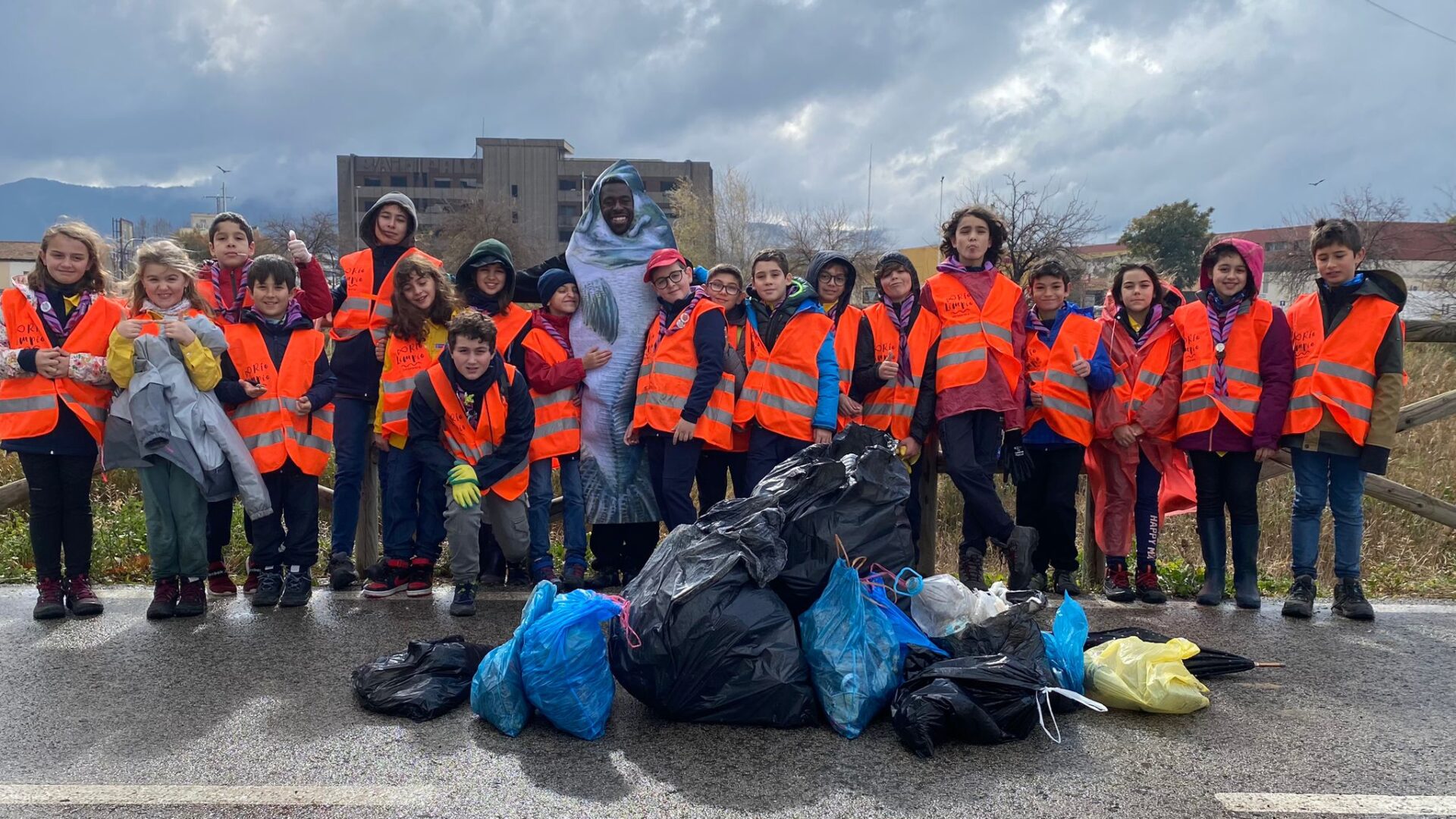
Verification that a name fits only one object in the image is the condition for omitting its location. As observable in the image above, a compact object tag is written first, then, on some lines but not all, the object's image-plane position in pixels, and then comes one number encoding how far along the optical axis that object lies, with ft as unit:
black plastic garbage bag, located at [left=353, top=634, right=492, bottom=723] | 11.67
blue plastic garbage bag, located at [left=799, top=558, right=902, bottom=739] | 11.11
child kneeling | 15.89
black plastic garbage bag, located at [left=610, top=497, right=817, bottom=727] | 10.96
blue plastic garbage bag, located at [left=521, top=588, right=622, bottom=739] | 10.87
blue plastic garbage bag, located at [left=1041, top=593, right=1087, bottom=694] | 12.00
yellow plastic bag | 11.72
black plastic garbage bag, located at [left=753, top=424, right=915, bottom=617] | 11.88
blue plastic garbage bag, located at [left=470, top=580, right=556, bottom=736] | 11.10
